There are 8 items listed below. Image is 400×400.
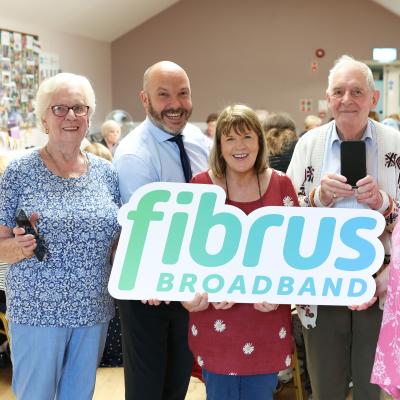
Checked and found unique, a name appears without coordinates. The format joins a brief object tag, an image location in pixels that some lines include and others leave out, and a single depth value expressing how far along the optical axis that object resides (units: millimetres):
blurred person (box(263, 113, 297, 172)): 4418
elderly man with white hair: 2271
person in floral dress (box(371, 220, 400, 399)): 1856
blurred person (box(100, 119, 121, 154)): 7652
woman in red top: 2090
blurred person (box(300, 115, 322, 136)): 8455
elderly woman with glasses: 2104
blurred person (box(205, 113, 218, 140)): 7805
